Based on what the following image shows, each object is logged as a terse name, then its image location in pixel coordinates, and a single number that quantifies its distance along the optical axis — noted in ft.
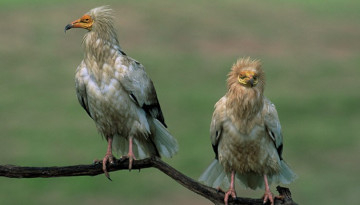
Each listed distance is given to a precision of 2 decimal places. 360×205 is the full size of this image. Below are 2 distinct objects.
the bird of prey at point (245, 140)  52.49
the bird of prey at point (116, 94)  56.13
